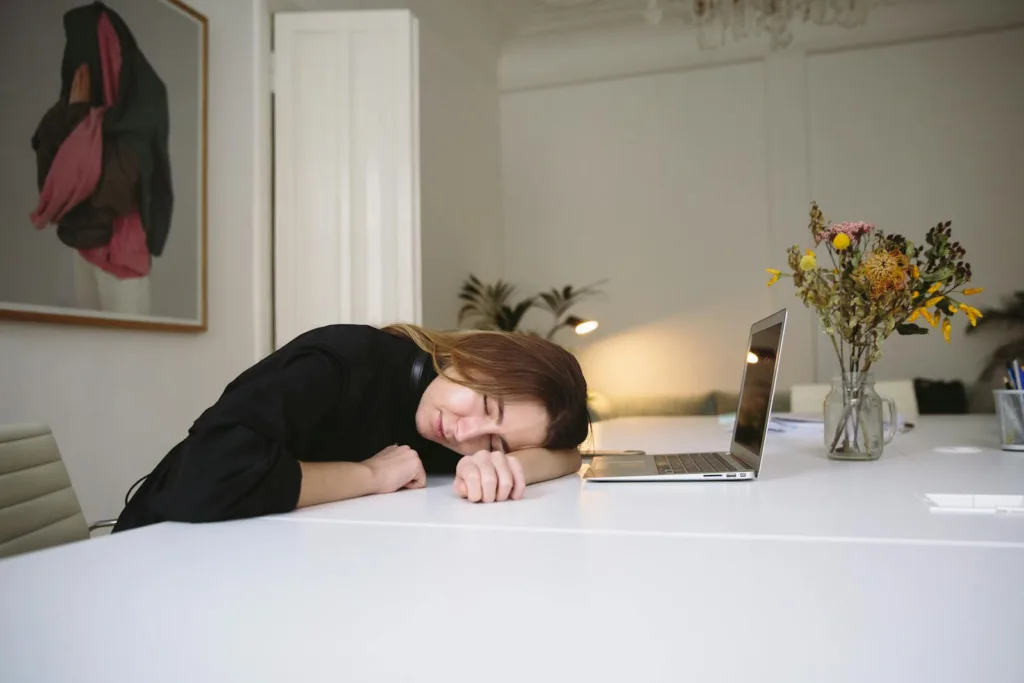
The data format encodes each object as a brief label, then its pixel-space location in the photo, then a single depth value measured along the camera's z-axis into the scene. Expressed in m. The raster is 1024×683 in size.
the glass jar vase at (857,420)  1.42
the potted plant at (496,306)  5.06
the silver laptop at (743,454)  1.15
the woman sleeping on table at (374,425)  0.90
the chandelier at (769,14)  3.53
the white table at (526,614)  0.45
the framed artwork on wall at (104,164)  1.98
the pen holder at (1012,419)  1.52
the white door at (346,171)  2.94
